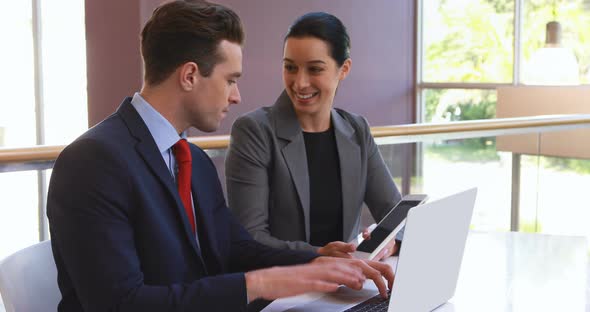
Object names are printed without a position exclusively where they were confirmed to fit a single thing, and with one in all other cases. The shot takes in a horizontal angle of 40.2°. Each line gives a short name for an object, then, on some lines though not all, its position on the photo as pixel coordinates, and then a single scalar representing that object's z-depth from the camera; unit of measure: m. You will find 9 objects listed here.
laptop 1.34
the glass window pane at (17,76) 6.33
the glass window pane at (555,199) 4.29
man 1.30
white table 1.64
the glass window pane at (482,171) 4.67
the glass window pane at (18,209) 2.65
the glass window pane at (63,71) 6.38
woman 2.27
